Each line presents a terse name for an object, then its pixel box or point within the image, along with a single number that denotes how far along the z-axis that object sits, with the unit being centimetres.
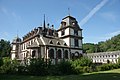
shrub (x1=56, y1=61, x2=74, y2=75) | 1398
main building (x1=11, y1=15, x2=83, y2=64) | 2171
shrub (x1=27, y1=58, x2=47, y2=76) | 1291
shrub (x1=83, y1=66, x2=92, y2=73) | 1591
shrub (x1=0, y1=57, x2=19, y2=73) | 1355
